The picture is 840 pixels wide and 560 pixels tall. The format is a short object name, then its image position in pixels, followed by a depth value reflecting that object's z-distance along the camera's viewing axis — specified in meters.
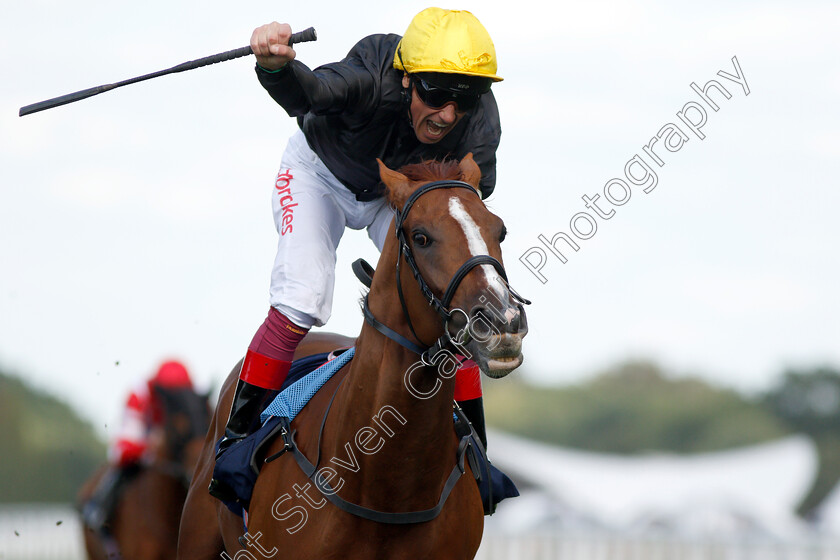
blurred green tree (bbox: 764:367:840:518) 141.50
